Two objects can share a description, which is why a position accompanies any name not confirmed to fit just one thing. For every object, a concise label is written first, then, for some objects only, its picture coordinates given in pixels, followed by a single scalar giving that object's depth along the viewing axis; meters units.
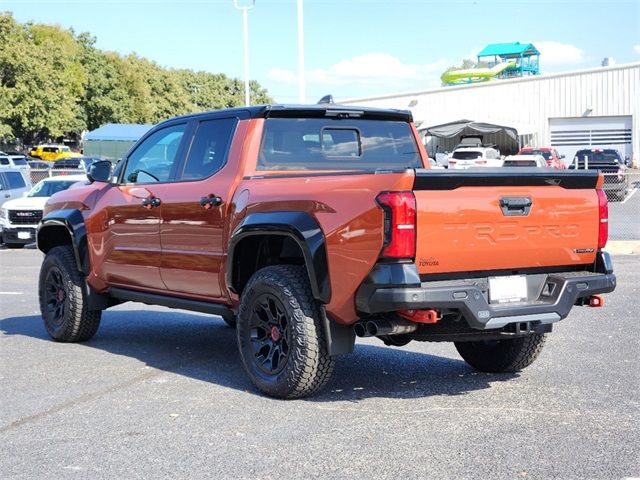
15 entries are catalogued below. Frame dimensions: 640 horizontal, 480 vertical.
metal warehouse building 49.03
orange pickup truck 5.32
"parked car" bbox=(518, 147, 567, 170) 38.28
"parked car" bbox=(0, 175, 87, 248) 21.30
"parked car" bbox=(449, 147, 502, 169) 33.75
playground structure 88.35
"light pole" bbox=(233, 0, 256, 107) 31.19
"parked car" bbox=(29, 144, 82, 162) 67.75
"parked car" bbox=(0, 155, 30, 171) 46.47
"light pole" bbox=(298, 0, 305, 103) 23.61
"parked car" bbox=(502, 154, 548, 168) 30.16
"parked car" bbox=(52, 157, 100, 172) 45.81
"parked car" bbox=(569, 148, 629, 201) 25.75
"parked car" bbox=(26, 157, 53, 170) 50.36
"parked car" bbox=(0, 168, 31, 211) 23.41
